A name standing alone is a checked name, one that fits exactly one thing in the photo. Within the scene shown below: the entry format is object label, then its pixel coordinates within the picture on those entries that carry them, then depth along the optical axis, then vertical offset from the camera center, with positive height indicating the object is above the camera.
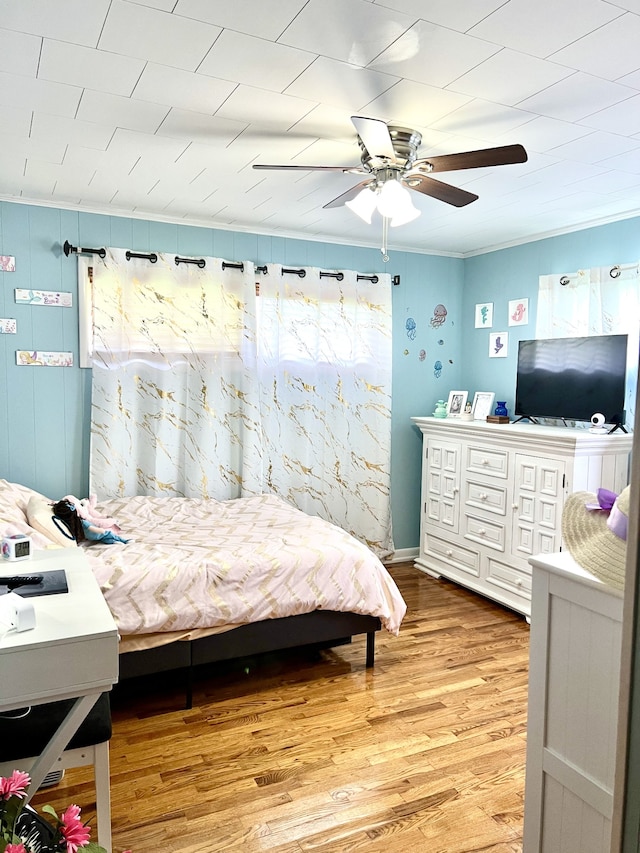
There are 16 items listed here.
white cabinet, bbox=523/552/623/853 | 1.41 -0.76
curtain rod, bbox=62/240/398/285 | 3.94 +0.80
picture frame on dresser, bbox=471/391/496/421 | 4.75 -0.14
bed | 2.71 -0.95
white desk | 1.46 -0.68
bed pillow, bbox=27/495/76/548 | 2.84 -0.67
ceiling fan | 2.32 +0.85
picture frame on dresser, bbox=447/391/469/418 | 4.95 -0.14
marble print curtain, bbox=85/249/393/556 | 4.07 -0.04
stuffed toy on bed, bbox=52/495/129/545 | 3.05 -0.72
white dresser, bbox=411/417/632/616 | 3.61 -0.68
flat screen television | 3.72 +0.06
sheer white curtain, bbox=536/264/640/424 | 3.75 +0.53
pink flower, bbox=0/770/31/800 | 1.04 -0.68
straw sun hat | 1.33 -0.33
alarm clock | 2.08 -0.57
